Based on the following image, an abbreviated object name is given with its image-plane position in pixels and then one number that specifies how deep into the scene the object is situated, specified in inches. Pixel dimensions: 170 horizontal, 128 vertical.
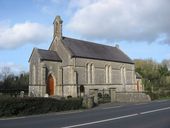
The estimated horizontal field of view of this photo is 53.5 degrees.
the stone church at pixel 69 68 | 1031.5
